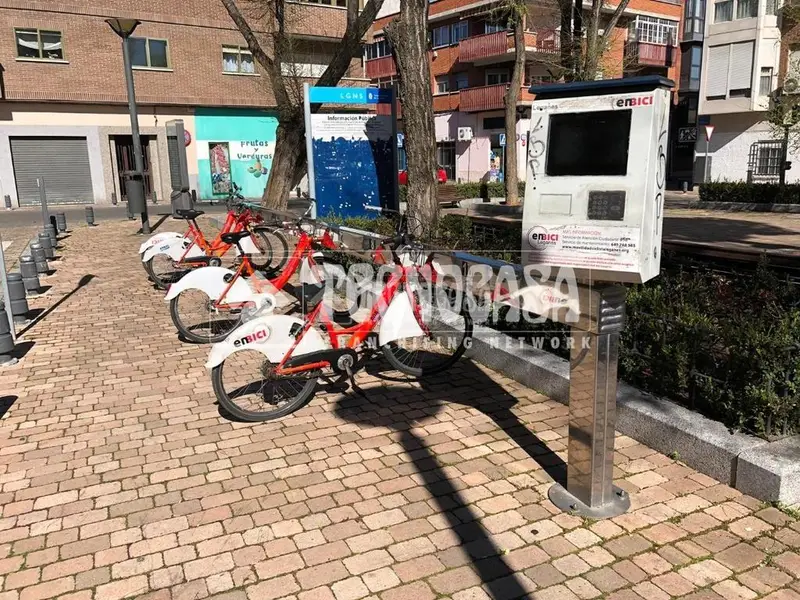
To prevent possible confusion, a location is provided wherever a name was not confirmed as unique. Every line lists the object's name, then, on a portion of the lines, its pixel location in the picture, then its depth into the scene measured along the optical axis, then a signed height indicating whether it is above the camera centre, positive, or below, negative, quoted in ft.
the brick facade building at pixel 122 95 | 82.99 +10.76
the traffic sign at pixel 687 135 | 130.52 +5.96
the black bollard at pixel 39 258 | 32.78 -3.87
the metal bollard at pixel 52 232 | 40.60 -3.36
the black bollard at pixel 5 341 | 19.20 -4.61
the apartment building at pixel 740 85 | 105.29 +12.76
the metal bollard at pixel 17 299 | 23.31 -4.14
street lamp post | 46.62 +0.08
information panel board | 33.19 +1.00
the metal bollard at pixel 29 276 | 28.71 -4.13
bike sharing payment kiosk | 8.87 -0.63
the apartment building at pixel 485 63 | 110.83 +18.92
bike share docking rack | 10.07 -3.38
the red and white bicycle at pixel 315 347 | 14.44 -3.87
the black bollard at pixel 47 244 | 36.82 -3.60
